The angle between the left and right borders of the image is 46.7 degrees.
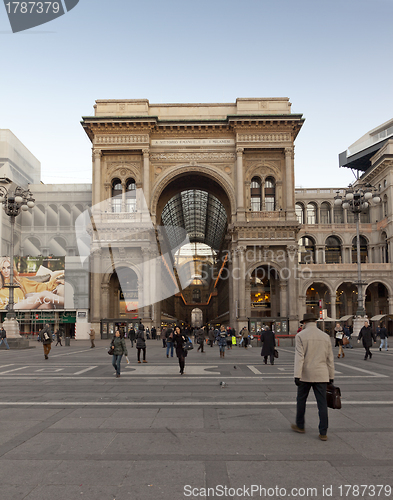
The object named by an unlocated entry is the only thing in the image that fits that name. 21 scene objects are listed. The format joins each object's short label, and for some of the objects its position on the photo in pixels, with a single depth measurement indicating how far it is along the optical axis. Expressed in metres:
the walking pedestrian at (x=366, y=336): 21.09
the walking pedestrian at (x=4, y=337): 31.23
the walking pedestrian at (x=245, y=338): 34.22
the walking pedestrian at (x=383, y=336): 27.45
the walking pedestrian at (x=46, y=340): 22.48
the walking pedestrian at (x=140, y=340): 20.62
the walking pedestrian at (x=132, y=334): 30.52
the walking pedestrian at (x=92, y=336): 34.34
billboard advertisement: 51.62
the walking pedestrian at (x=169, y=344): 24.60
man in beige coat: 7.21
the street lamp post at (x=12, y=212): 31.78
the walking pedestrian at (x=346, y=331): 30.08
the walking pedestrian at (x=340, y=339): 23.40
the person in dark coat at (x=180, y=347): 16.36
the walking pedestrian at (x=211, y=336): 36.19
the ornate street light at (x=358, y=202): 31.28
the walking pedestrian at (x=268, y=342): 19.48
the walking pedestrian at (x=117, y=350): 15.62
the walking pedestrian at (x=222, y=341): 24.34
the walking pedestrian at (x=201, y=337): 29.49
